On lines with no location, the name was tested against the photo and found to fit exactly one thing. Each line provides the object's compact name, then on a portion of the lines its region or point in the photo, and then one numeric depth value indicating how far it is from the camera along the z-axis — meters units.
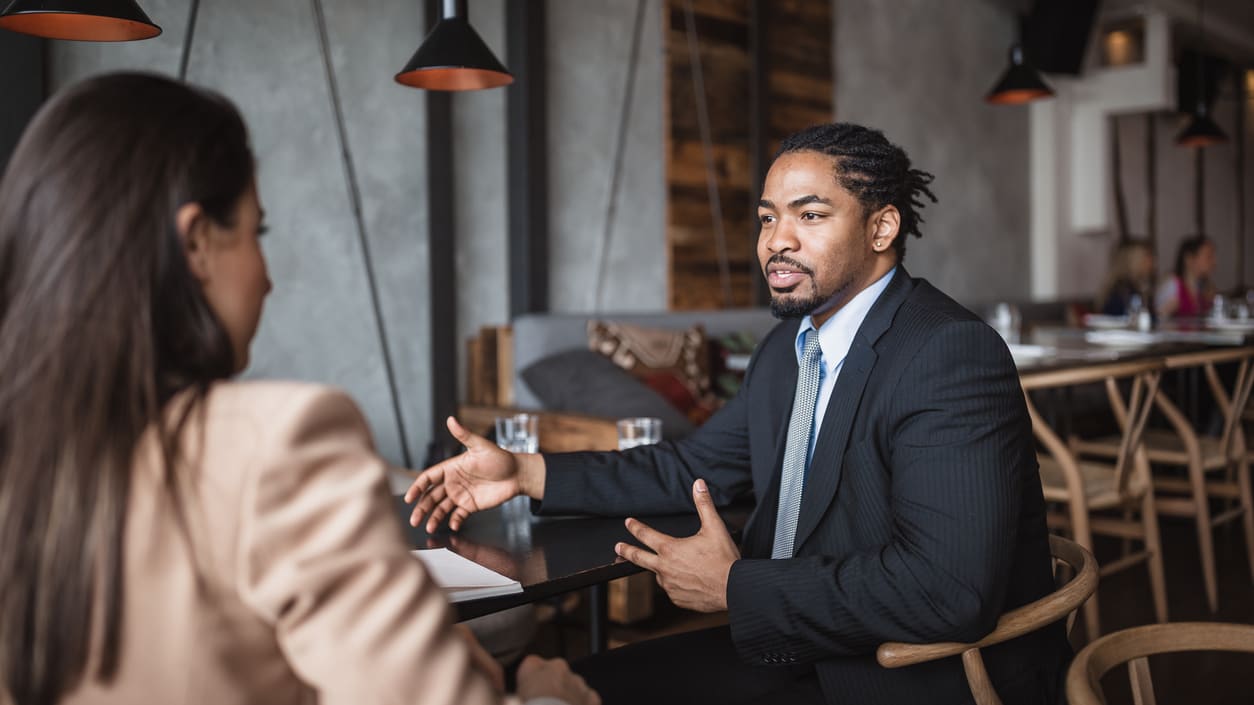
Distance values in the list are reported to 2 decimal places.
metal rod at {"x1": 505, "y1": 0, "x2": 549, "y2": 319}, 4.38
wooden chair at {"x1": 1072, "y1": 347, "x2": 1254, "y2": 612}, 3.43
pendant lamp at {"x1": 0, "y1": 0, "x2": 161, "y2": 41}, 1.94
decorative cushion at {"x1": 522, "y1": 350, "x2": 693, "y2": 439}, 3.71
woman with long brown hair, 0.71
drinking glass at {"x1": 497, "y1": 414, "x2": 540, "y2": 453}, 1.88
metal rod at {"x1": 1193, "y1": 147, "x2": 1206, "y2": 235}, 10.57
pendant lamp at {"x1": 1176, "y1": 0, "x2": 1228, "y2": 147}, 7.71
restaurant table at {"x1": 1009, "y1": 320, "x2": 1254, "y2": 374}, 3.51
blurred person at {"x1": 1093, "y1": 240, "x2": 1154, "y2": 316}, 6.68
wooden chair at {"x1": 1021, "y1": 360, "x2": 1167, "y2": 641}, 2.85
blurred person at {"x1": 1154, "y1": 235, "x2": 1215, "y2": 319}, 6.91
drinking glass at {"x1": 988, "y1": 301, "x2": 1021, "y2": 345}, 4.52
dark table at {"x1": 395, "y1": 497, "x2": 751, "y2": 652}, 1.27
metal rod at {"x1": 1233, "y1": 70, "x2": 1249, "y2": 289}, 11.02
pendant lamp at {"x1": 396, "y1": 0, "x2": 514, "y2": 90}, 2.55
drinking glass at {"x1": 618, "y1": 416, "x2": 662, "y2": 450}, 2.00
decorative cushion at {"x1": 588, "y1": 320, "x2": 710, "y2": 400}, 4.25
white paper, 1.21
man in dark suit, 1.33
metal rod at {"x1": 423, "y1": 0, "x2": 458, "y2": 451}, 4.08
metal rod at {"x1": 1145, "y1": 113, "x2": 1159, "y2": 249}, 9.66
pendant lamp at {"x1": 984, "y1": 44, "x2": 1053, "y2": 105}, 5.44
